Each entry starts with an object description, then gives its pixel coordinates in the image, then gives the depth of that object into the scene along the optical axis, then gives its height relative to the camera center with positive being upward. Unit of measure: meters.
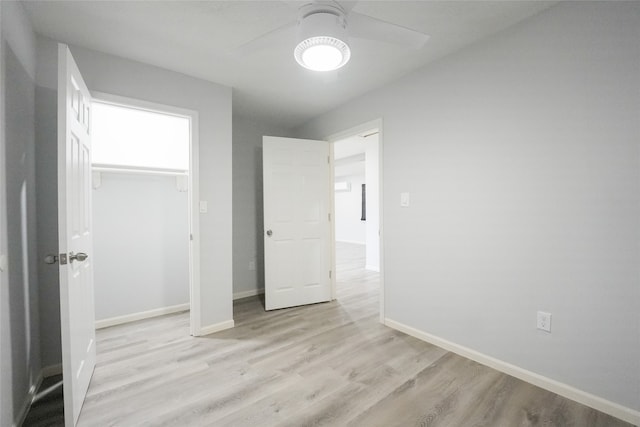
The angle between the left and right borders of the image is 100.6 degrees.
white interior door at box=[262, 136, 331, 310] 3.16 -0.14
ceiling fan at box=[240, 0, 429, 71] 1.23 +0.88
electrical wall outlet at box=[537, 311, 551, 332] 1.71 -0.74
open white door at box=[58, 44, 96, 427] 1.33 -0.11
